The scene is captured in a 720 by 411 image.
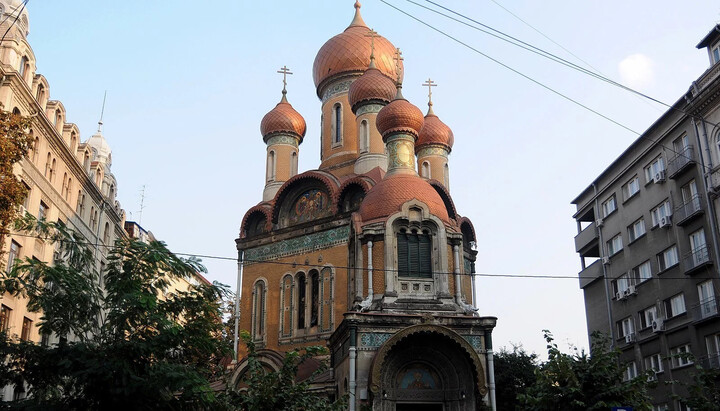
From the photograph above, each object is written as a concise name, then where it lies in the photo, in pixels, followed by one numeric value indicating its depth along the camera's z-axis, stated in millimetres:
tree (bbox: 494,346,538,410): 28766
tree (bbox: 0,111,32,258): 14641
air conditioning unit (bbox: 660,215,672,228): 23062
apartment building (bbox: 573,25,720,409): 21016
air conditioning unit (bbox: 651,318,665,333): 23281
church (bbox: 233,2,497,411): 18969
